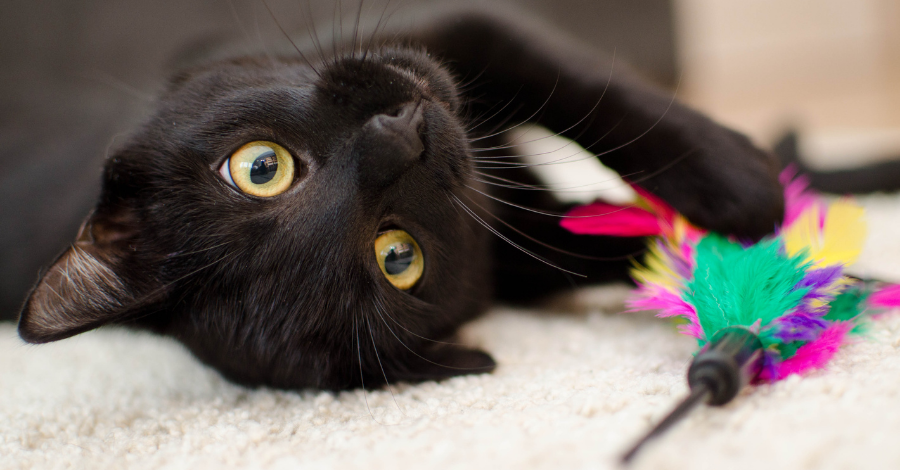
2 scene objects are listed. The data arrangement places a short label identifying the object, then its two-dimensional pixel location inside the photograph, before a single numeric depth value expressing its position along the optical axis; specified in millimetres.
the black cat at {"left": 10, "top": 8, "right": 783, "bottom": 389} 274
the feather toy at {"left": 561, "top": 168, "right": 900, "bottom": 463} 242
